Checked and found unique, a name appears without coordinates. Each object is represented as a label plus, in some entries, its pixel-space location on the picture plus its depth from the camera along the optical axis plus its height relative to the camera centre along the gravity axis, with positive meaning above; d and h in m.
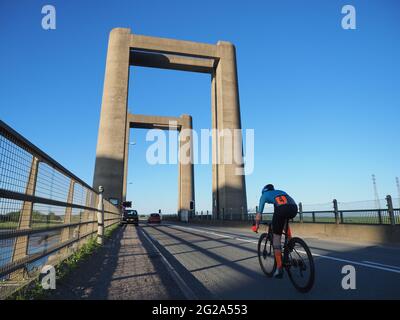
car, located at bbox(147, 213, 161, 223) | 44.05 +1.65
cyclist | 5.45 +0.26
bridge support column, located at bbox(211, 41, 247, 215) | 41.75 +11.39
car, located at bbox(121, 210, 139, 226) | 34.58 +1.31
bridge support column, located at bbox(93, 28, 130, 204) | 40.12 +13.63
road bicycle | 4.67 -0.48
